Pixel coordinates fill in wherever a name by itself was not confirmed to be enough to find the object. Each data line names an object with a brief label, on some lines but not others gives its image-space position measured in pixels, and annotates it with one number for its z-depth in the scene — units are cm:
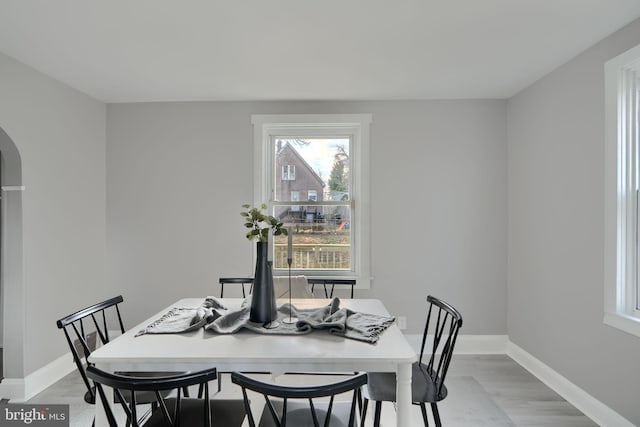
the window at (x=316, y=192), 374
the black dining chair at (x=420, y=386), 178
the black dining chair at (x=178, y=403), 118
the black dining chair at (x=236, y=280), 278
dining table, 150
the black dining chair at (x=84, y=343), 176
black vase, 189
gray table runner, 179
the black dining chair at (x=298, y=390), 112
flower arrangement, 190
